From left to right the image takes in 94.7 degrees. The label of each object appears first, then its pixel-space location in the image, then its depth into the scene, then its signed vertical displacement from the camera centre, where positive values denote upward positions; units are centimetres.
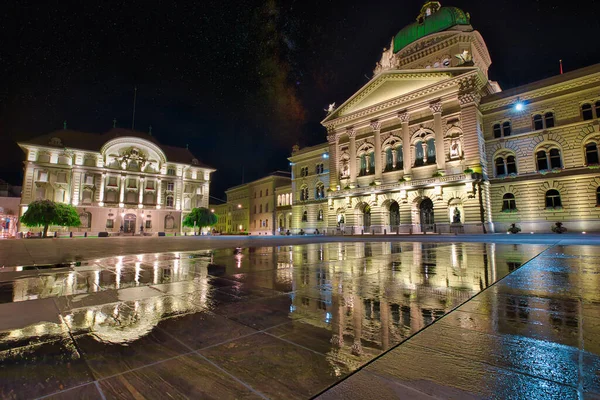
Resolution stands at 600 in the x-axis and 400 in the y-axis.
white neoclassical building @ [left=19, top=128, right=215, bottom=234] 4624 +992
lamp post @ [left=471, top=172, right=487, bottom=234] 2667 +377
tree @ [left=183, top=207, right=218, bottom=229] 4944 +276
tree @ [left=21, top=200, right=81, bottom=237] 3666 +265
